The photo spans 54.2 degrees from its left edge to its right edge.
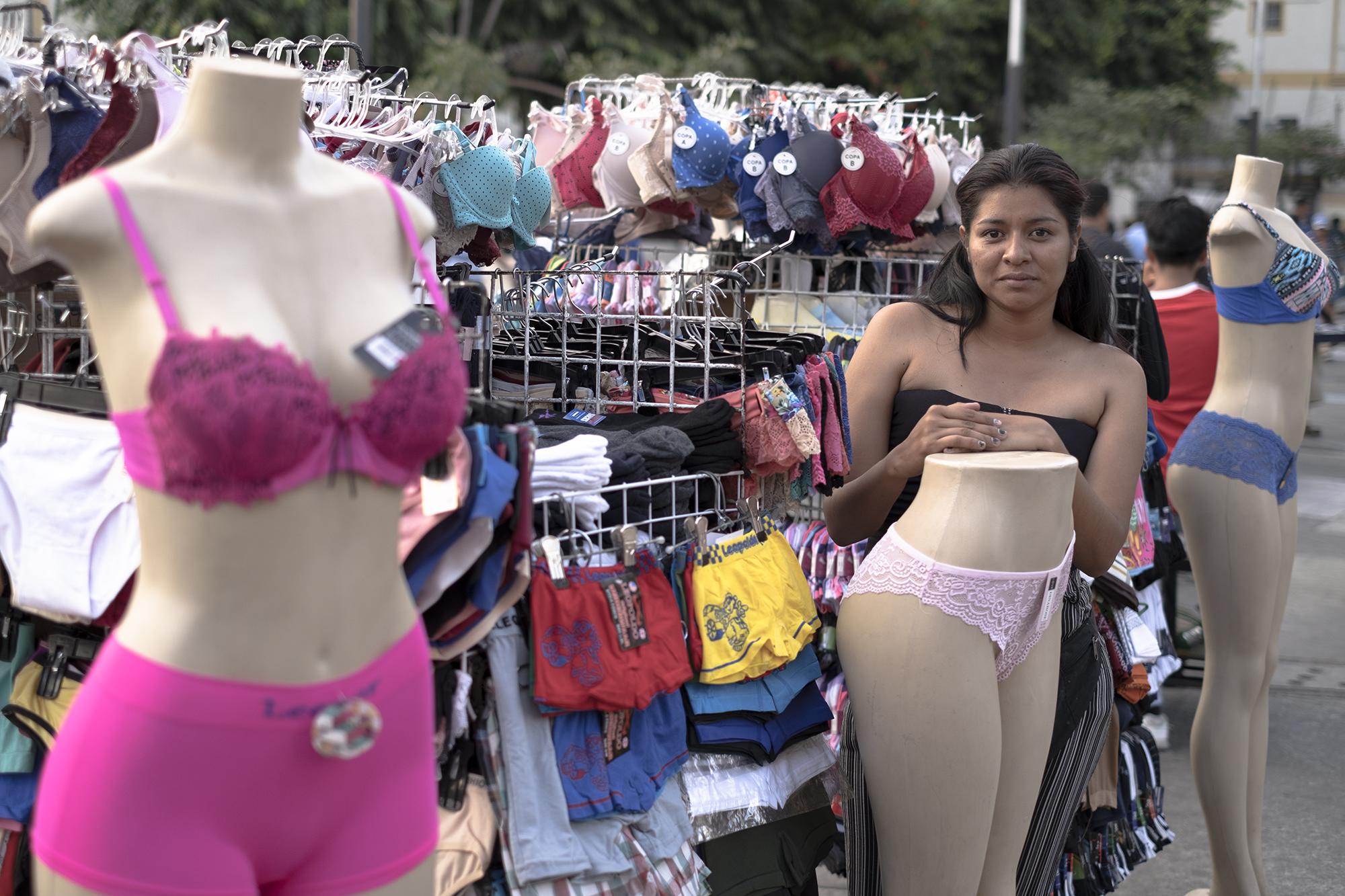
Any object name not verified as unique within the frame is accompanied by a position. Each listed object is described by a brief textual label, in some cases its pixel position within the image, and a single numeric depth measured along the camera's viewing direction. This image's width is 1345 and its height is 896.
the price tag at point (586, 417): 2.81
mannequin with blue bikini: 3.47
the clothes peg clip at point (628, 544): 2.35
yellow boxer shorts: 2.40
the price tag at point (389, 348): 1.51
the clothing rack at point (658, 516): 2.33
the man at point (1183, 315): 4.95
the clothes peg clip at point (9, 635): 2.21
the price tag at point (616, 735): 2.26
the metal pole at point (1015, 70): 13.42
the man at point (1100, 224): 5.07
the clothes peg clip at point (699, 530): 2.47
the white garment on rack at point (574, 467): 2.26
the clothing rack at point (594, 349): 2.87
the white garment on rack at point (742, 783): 2.40
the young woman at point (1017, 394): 2.53
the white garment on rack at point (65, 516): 2.05
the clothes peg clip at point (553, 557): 2.23
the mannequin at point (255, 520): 1.45
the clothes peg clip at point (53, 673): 2.16
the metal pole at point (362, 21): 5.84
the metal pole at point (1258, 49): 21.22
